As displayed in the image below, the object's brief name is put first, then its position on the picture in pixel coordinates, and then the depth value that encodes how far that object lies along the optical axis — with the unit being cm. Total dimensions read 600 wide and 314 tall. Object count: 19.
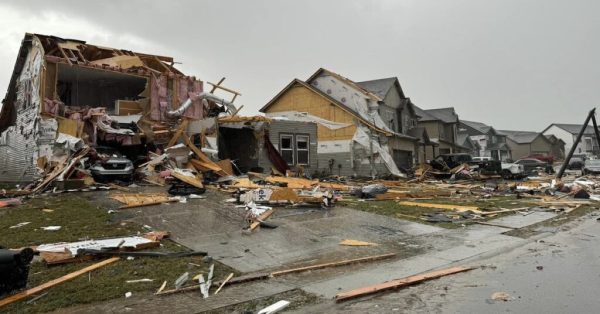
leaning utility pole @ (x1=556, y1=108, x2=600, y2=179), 2393
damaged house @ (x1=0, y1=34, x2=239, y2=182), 1720
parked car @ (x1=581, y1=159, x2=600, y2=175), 3609
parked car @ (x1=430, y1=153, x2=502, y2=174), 3032
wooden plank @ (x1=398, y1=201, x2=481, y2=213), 1213
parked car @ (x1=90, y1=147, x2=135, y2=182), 1478
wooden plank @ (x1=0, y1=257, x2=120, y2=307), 458
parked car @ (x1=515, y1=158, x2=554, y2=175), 4144
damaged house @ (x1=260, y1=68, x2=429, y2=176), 3011
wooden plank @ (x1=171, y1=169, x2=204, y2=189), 1377
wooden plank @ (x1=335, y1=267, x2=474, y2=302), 485
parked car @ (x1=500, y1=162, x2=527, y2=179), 3008
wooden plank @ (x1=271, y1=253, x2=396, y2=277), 587
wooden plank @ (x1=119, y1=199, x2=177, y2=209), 1034
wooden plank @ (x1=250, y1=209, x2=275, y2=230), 872
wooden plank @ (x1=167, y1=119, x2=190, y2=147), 1828
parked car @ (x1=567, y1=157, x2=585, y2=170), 4947
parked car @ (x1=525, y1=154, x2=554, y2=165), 5538
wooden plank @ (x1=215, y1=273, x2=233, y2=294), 517
